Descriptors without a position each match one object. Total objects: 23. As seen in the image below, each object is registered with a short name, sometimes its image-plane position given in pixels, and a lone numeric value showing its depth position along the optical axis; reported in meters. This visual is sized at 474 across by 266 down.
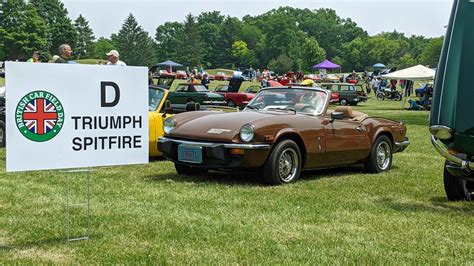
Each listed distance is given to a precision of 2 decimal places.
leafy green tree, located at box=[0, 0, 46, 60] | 109.00
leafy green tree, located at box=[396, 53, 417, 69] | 129.27
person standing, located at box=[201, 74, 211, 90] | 43.59
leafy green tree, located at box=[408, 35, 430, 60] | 154.88
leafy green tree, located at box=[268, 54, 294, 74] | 124.44
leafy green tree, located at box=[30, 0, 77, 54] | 123.69
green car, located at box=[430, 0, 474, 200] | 5.46
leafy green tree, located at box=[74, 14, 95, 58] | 138.75
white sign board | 4.30
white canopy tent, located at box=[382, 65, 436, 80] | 31.52
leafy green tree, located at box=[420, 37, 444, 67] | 127.58
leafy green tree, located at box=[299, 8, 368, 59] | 162.85
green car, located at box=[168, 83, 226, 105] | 27.04
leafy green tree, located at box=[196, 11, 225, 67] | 151.75
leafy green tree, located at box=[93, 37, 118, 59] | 144.60
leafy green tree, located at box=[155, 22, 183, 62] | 140.12
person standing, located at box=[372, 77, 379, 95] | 46.39
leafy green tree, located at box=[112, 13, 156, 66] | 125.88
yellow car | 9.70
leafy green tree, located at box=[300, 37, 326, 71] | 125.44
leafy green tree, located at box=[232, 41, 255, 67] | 146.38
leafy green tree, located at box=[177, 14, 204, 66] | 134.38
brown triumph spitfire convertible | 7.42
